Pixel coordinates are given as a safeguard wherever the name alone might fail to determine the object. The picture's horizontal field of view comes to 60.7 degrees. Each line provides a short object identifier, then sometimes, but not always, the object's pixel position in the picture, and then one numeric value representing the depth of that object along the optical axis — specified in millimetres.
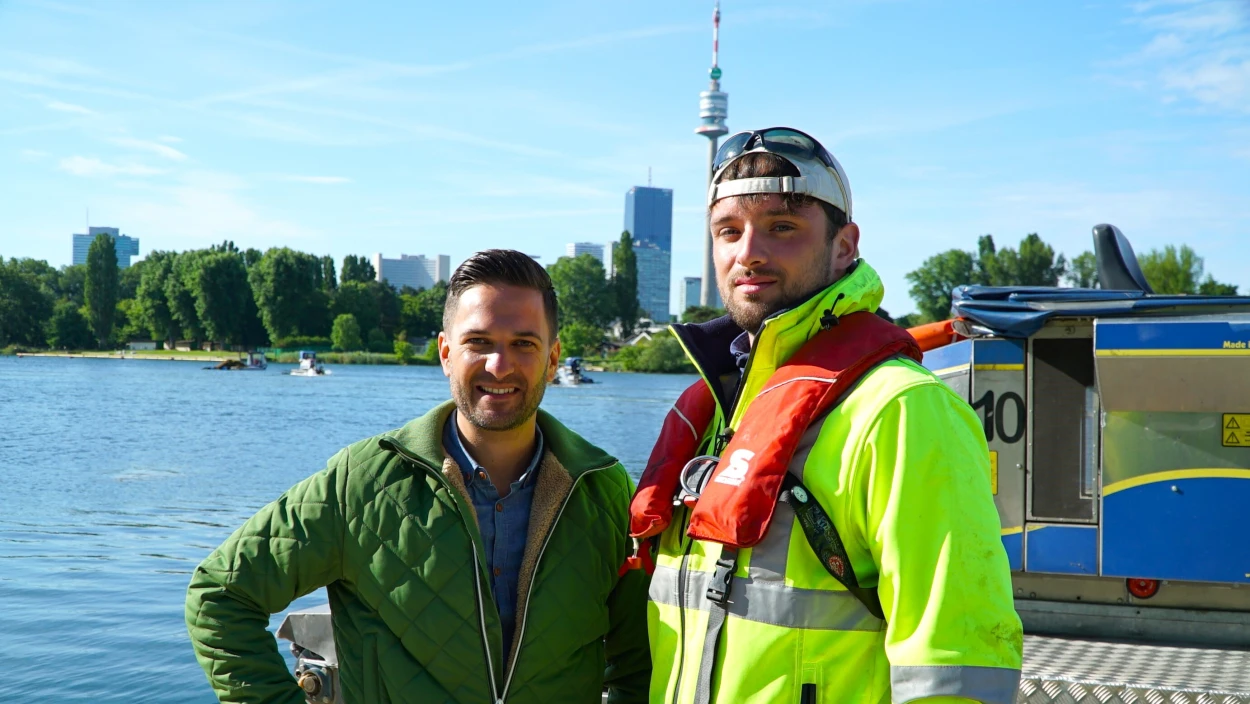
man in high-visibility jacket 2117
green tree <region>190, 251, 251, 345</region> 114312
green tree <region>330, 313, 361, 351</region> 121125
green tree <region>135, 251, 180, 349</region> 119688
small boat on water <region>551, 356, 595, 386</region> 88688
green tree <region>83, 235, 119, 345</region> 114000
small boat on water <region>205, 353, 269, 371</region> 98562
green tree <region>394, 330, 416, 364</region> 119250
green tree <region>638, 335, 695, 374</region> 116412
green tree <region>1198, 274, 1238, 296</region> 86519
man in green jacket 2936
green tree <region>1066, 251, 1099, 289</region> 105731
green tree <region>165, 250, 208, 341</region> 117375
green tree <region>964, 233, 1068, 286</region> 111562
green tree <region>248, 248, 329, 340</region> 117375
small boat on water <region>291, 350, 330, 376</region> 89688
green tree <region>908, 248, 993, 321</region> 121562
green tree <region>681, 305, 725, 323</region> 85000
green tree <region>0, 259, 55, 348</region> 117812
